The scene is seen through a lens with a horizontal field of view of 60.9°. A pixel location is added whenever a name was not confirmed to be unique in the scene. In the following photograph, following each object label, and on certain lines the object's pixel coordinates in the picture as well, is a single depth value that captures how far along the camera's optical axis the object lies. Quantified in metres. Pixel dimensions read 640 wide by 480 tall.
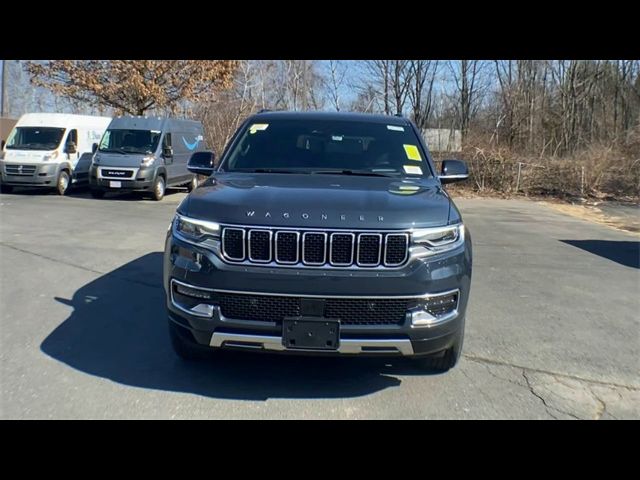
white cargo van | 16.19
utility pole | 39.03
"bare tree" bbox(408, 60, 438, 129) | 35.81
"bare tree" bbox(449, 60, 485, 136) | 34.53
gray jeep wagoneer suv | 3.27
